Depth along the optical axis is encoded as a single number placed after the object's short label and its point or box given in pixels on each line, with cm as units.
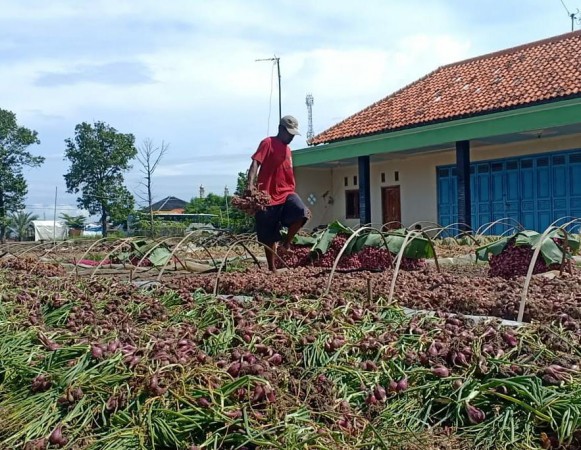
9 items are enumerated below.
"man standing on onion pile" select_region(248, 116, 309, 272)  702
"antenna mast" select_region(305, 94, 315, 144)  3831
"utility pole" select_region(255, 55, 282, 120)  3097
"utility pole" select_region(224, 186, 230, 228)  3459
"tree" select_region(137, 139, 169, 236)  2745
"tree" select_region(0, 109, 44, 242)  3356
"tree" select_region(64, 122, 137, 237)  3319
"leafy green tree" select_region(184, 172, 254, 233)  2288
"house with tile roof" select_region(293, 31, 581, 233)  1552
